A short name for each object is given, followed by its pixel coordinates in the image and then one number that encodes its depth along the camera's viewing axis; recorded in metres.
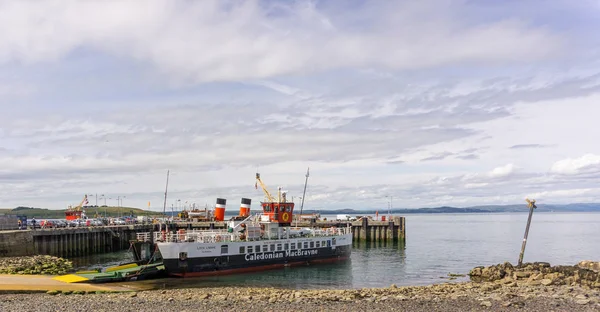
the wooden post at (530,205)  48.09
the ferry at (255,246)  44.00
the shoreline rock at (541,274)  37.25
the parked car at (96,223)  86.25
